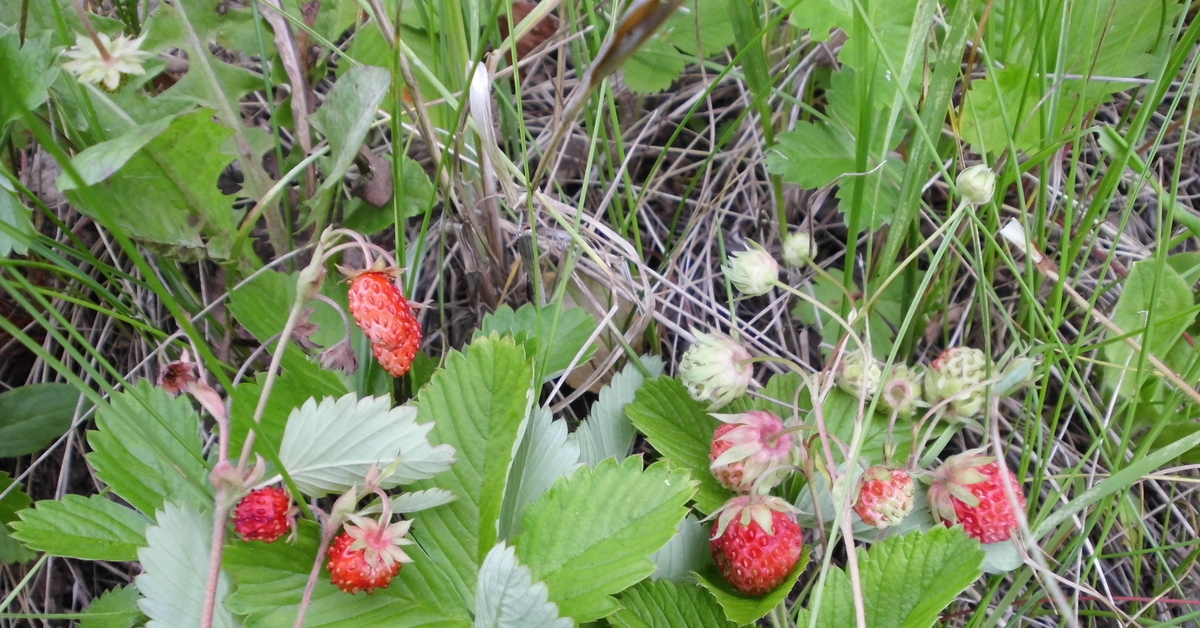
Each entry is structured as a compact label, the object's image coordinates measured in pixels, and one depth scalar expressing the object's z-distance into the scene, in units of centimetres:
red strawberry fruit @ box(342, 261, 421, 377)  26
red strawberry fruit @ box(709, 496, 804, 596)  26
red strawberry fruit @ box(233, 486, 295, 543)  25
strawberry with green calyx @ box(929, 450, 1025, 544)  27
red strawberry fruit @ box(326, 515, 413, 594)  25
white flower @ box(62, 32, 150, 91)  27
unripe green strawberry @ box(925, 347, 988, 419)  28
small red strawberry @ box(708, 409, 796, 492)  27
